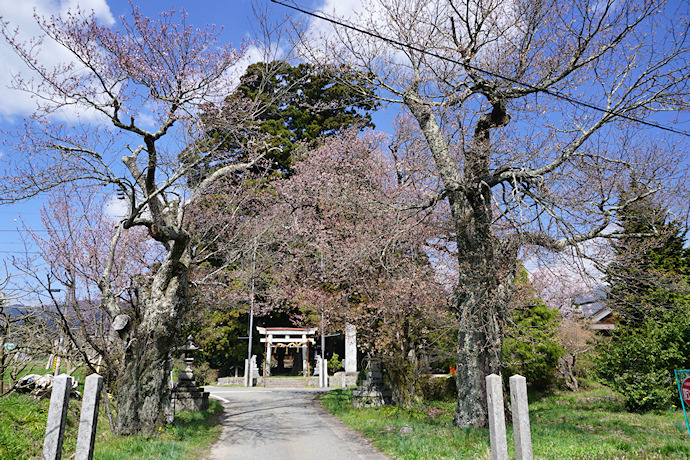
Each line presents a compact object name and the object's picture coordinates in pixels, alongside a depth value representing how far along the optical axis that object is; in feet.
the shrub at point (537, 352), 47.60
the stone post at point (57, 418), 14.40
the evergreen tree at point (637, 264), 27.04
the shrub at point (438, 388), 51.78
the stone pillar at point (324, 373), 77.56
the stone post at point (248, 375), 79.10
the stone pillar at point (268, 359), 88.18
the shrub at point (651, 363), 35.91
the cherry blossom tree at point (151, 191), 25.93
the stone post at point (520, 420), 15.74
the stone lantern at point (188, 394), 41.09
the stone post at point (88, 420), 15.44
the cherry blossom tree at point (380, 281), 36.60
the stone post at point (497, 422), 16.42
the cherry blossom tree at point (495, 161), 27.71
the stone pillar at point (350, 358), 82.48
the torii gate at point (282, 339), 86.99
